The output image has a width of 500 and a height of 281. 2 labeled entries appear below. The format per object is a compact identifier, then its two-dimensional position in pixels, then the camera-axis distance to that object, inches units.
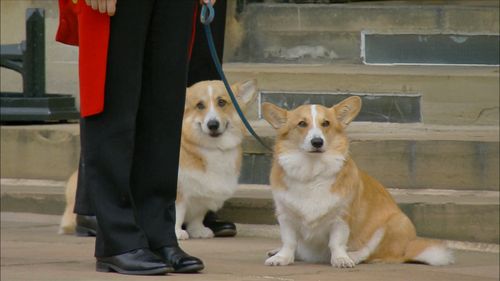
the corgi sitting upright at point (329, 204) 453.7
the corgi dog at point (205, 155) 529.0
